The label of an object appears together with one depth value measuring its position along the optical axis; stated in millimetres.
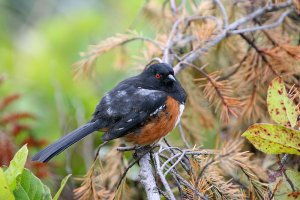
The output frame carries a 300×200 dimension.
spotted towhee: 6270
